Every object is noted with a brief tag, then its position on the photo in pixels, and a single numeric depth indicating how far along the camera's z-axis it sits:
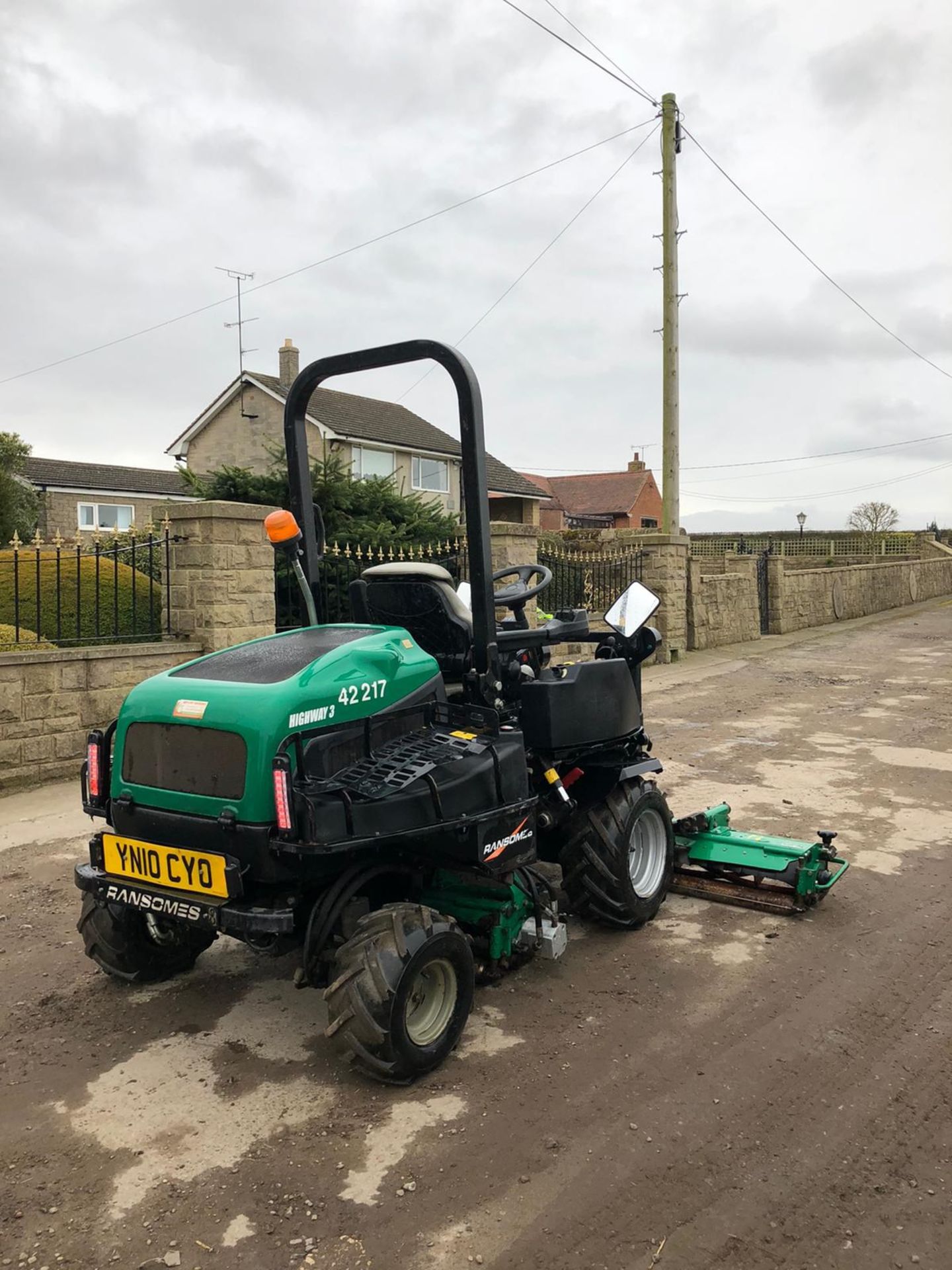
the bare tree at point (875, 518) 50.50
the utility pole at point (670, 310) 16.11
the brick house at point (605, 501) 52.94
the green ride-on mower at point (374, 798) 3.15
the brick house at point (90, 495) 30.45
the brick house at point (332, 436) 30.48
